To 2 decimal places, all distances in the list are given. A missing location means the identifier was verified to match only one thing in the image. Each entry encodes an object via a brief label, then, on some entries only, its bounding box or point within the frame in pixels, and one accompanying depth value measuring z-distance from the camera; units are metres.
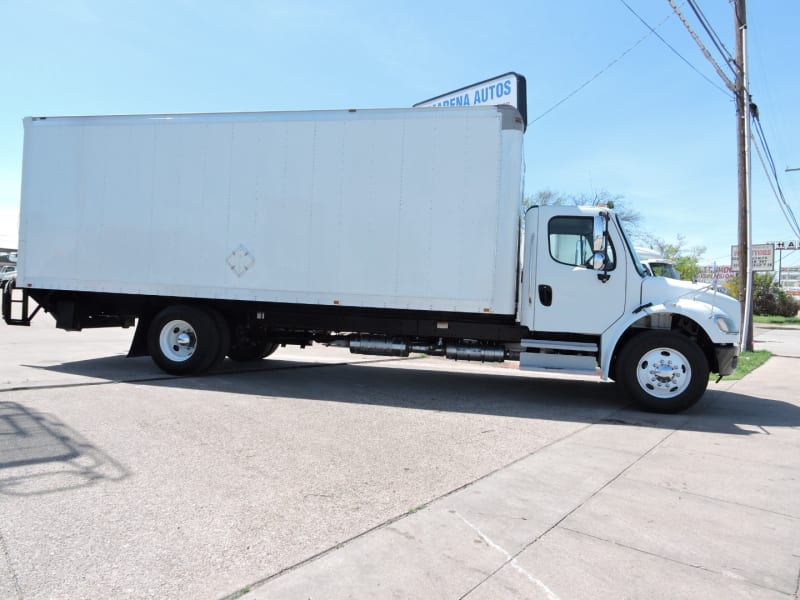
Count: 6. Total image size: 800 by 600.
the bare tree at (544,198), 26.98
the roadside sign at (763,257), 18.80
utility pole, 14.96
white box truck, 7.27
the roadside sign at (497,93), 12.91
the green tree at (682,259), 45.72
